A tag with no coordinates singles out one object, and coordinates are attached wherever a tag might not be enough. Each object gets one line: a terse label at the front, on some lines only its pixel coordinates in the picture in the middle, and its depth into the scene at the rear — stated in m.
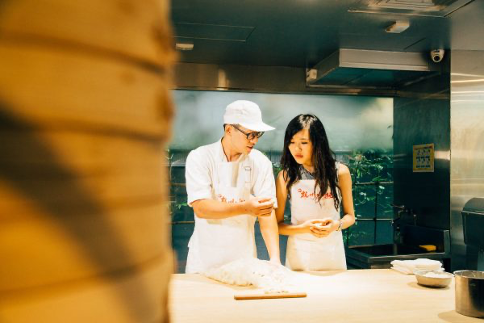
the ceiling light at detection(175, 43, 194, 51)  3.57
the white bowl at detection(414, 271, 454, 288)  1.94
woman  2.92
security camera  3.87
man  2.60
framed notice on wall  4.19
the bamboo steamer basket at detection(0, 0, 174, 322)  0.29
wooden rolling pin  1.76
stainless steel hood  3.78
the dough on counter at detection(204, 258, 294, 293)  1.90
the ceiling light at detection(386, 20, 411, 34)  3.01
